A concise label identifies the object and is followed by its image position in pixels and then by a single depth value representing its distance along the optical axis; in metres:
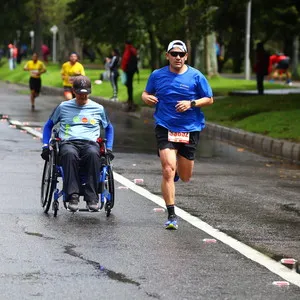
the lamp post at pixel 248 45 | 47.79
